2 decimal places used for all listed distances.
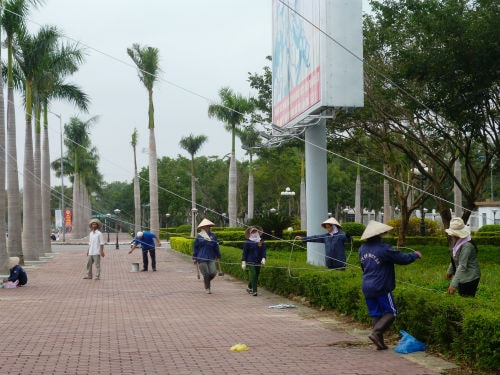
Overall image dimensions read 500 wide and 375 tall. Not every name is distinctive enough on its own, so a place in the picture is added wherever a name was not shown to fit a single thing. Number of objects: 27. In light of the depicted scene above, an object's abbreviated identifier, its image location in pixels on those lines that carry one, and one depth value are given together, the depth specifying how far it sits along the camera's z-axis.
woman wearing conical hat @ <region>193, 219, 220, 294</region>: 17.19
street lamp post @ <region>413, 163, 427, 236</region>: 40.12
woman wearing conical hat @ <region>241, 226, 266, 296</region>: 16.83
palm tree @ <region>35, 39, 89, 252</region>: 31.89
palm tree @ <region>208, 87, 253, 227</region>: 48.56
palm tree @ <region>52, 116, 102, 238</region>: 61.78
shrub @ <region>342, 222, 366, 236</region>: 45.12
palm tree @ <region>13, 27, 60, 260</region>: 29.50
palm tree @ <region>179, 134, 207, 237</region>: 67.88
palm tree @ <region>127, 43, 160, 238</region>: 43.03
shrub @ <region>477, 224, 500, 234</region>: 49.55
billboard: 16.09
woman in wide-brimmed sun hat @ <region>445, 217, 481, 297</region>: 9.78
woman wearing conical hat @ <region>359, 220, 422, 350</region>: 9.30
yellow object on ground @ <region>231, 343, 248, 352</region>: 9.50
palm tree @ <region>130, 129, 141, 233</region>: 68.00
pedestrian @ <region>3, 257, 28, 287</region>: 19.17
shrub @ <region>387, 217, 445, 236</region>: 46.71
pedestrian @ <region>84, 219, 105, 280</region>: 21.86
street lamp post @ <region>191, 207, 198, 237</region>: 59.31
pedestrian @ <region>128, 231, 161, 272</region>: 24.89
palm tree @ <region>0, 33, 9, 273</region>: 22.25
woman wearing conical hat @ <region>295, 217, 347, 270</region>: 14.81
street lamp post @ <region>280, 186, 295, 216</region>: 79.76
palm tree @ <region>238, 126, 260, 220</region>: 57.36
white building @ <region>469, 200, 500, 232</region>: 56.31
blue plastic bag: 9.20
